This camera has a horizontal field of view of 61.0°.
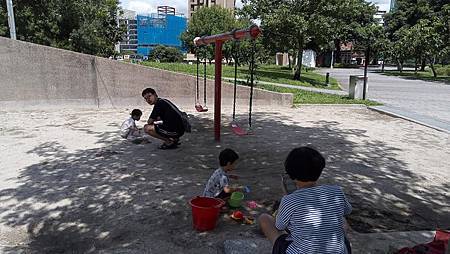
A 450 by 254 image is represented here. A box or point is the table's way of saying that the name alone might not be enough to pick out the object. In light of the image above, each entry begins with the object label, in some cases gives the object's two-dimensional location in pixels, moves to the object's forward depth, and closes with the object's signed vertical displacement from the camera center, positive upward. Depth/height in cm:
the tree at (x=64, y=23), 1898 +171
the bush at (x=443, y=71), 3952 -113
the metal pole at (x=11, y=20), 1302 +119
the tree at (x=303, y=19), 1880 +193
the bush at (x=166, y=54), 5448 +40
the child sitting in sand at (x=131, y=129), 741 -140
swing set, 636 +1
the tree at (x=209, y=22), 5046 +473
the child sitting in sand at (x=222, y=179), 396 -125
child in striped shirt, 224 -89
